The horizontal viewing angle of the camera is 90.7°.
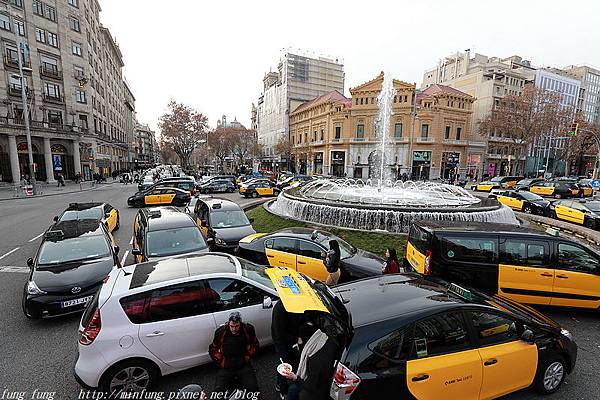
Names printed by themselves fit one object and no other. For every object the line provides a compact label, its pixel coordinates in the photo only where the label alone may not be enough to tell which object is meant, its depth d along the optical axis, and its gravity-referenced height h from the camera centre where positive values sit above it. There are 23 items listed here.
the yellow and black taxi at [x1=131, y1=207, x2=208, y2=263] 7.43 -2.23
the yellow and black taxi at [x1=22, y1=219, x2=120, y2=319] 5.66 -2.51
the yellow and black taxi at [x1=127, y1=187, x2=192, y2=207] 20.47 -3.10
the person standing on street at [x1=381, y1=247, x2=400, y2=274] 6.47 -2.28
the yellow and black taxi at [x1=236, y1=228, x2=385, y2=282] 7.05 -2.52
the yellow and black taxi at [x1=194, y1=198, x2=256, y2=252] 9.90 -2.52
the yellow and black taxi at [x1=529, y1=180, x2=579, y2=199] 26.67 -2.45
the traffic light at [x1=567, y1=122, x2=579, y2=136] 29.87 +3.29
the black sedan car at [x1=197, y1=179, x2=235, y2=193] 29.97 -3.21
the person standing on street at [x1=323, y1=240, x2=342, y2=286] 6.14 -2.19
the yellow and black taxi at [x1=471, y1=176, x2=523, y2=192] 33.06 -2.70
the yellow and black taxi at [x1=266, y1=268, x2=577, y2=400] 3.07 -2.06
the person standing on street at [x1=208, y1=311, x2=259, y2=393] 3.77 -2.52
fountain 11.14 -2.10
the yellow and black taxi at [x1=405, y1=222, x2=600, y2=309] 6.03 -2.14
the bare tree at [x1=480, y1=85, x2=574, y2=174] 44.19 +6.86
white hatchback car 3.77 -2.26
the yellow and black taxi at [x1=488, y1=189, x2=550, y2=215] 18.06 -2.60
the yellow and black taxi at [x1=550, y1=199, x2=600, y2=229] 14.19 -2.49
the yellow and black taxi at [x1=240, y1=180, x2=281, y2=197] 26.33 -2.99
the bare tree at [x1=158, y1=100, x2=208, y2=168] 54.28 +4.78
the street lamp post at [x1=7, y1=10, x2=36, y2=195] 26.51 +0.51
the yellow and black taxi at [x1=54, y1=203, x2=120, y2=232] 10.81 -2.33
